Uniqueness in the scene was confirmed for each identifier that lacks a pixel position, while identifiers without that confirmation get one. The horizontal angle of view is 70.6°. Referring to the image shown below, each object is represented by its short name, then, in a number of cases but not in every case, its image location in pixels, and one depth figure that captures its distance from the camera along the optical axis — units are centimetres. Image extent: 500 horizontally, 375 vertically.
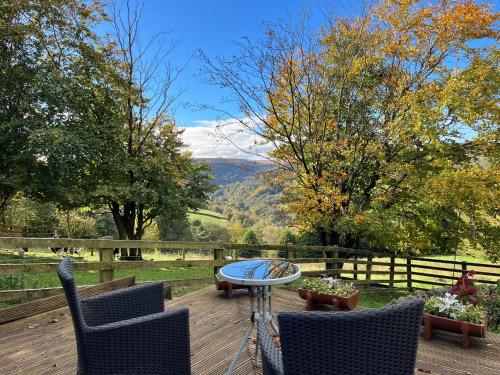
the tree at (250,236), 3341
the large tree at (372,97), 679
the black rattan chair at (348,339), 130
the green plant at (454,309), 329
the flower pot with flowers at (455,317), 321
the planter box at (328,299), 413
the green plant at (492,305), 450
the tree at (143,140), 1075
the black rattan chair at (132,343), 182
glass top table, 242
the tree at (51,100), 892
